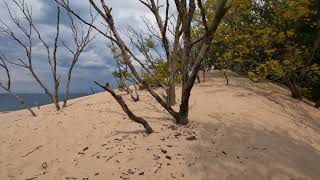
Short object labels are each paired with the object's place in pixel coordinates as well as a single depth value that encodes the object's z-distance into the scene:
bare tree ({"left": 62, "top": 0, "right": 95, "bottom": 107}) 7.62
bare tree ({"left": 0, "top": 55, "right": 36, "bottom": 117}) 7.20
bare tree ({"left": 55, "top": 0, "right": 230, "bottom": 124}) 4.17
